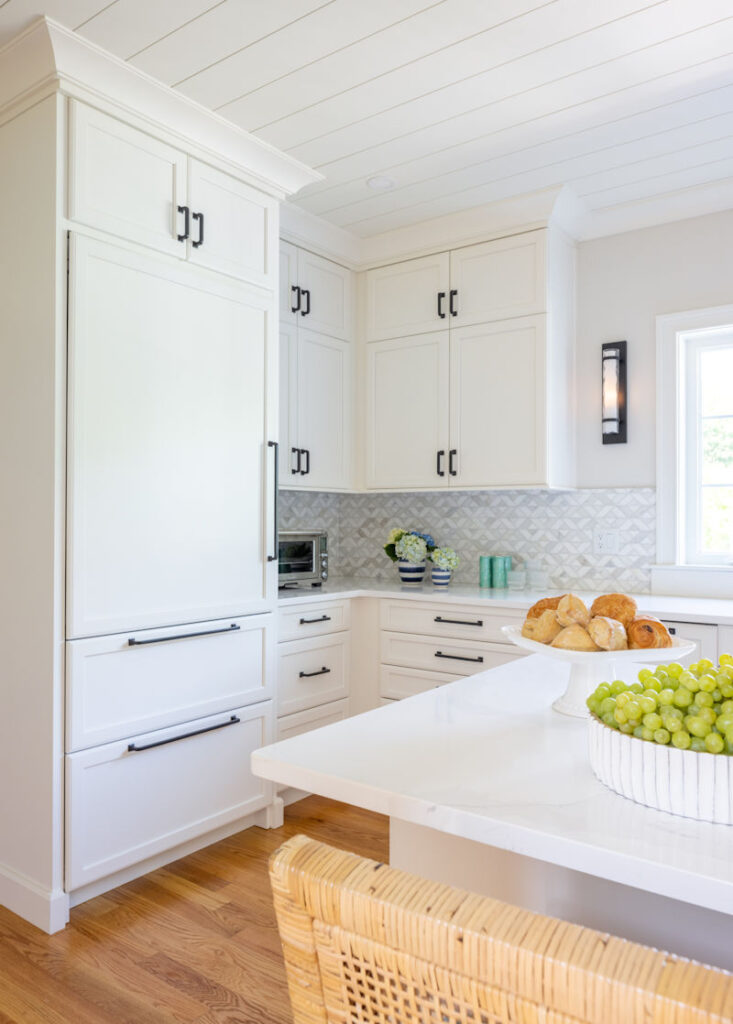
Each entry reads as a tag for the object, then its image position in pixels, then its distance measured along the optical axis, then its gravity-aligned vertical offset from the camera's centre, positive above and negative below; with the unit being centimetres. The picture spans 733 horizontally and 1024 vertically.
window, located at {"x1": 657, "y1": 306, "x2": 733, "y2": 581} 325 +33
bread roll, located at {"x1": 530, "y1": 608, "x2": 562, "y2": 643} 125 -19
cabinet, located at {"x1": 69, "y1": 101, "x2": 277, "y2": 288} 226 +106
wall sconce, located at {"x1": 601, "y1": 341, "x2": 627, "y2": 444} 338 +57
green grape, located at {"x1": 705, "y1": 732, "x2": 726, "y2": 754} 83 -25
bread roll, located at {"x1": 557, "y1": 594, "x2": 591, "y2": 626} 124 -16
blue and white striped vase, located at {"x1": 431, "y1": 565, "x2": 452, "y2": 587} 359 -29
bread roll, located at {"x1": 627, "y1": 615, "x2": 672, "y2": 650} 121 -19
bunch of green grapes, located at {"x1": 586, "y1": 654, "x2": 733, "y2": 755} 84 -23
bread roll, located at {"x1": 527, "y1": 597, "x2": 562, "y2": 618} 134 -16
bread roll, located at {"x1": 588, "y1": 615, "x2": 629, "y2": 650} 119 -19
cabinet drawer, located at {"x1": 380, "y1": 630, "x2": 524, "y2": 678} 313 -59
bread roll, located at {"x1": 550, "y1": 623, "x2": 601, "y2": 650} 120 -20
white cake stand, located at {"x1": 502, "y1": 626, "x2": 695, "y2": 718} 118 -23
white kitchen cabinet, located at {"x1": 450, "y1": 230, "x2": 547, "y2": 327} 328 +107
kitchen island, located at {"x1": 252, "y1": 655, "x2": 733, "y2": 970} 78 -34
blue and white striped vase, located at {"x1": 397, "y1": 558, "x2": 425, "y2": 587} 369 -28
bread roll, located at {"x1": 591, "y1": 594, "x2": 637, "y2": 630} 126 -15
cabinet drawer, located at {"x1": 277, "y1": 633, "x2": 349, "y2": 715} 314 -68
